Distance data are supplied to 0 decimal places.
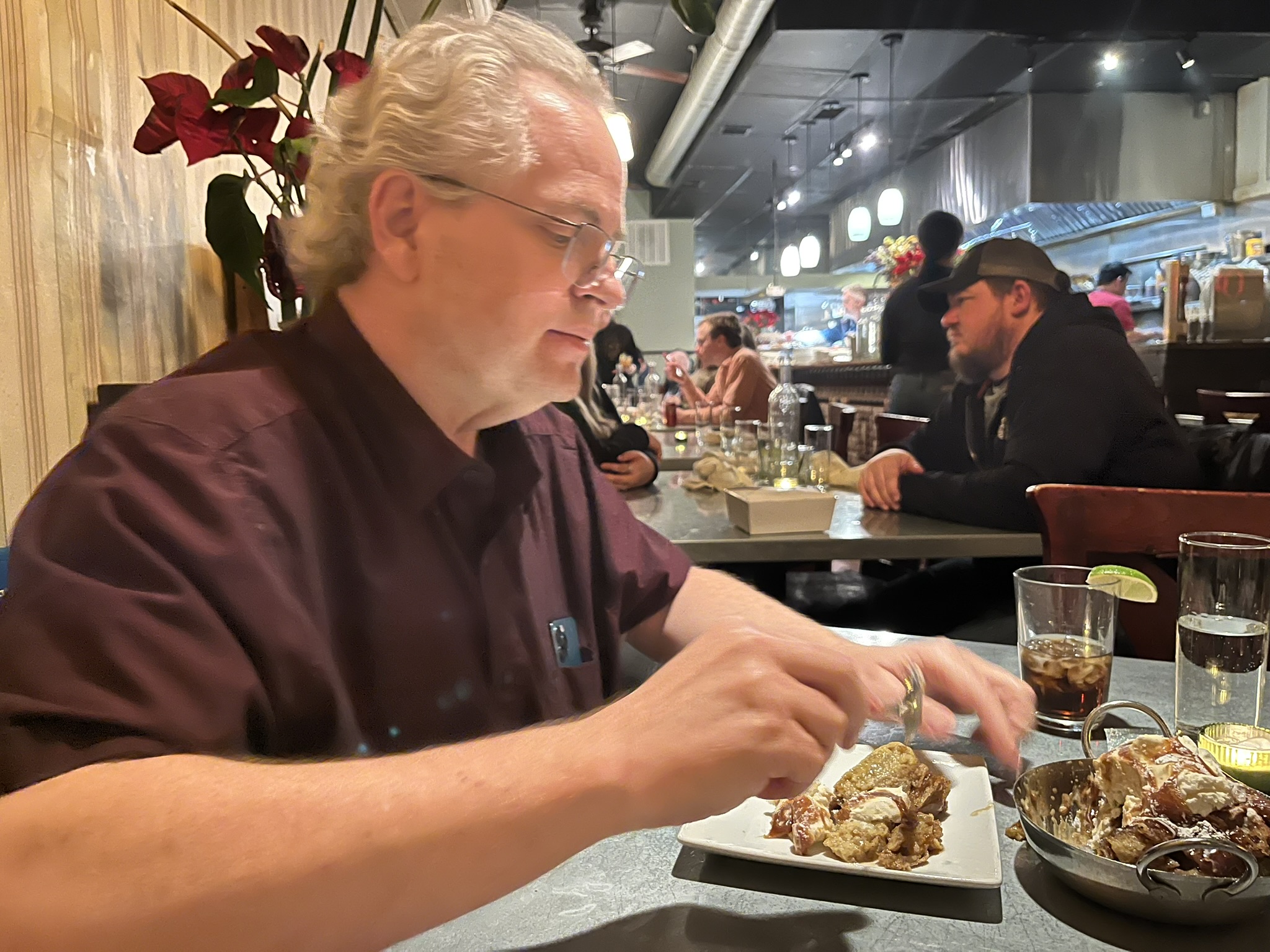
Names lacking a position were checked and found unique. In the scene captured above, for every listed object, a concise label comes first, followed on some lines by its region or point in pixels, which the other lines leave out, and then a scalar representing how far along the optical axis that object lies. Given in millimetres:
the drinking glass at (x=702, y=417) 4223
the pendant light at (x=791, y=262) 9914
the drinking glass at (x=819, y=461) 2631
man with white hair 458
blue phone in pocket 940
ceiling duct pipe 4781
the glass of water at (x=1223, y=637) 868
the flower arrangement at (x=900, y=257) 6062
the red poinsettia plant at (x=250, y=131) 1339
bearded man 2096
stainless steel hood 6691
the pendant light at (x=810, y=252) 9414
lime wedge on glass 975
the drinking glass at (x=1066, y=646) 916
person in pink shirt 6211
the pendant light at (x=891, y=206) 6898
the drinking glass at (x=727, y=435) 3023
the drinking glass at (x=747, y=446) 2826
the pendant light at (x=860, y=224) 7637
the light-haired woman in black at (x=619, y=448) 2660
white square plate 625
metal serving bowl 564
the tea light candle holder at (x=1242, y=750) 739
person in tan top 5125
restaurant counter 3725
